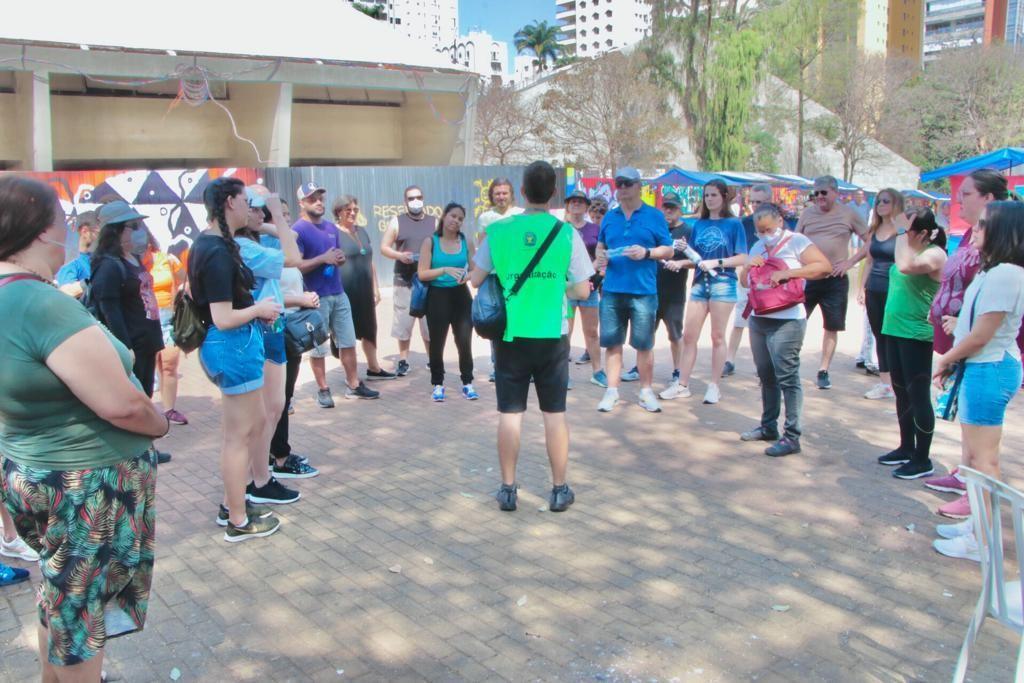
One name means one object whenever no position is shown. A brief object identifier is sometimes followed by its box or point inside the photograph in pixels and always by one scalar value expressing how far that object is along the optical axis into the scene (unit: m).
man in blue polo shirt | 6.96
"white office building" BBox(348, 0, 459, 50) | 138.88
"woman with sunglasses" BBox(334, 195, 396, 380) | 7.91
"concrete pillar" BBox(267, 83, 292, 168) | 20.36
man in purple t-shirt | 7.17
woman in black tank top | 7.13
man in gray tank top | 8.35
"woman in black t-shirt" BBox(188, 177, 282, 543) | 4.12
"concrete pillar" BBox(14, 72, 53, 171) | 17.20
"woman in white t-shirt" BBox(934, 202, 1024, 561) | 4.00
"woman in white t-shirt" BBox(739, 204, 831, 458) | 5.88
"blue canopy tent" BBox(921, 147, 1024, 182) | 18.08
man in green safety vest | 4.71
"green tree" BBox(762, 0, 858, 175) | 42.75
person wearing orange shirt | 6.90
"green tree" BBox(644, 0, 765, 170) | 39.75
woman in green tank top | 5.36
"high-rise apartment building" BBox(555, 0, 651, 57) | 156.38
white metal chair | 2.84
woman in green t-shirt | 2.39
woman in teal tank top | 7.56
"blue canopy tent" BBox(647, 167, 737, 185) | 27.31
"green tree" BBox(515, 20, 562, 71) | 104.44
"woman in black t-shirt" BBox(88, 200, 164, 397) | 5.30
